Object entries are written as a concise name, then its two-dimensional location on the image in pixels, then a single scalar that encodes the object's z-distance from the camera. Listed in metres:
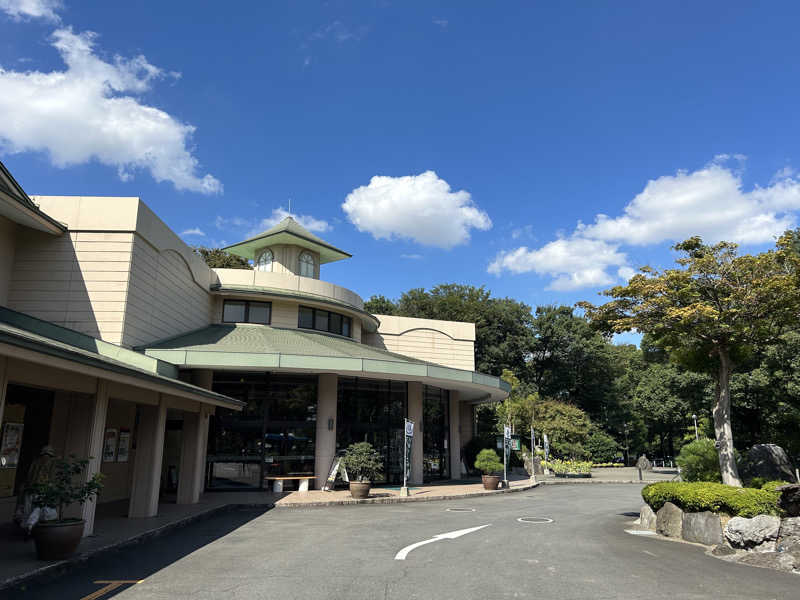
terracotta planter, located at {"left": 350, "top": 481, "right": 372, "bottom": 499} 18.12
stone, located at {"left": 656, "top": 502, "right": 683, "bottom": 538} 12.02
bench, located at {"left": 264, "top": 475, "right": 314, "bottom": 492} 20.11
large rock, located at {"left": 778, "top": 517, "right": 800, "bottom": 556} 9.59
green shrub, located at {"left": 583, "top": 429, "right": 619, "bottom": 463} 46.59
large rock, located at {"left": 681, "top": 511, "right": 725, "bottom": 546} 11.04
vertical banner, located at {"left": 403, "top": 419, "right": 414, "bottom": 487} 19.61
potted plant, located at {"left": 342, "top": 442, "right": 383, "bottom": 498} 19.88
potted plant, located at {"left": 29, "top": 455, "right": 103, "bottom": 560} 8.17
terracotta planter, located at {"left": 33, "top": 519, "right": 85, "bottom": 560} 8.16
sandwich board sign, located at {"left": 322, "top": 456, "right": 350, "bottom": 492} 20.61
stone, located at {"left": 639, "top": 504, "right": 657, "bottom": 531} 13.25
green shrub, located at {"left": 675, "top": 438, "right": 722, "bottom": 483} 15.09
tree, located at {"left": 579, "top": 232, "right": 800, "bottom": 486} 13.20
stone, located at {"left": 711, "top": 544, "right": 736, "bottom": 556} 10.14
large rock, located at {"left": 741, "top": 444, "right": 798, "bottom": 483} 14.94
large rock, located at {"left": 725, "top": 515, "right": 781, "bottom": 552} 9.89
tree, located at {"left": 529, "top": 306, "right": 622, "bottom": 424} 55.19
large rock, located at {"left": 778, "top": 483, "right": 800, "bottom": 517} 10.45
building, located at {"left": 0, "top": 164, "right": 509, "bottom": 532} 11.91
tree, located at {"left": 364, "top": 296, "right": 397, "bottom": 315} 59.09
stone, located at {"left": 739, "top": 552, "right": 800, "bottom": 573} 9.01
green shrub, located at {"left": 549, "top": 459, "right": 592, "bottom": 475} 34.44
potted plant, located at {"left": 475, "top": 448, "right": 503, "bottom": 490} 22.52
